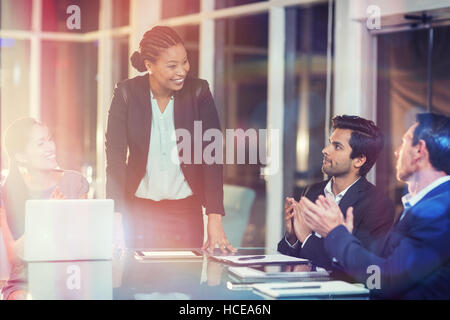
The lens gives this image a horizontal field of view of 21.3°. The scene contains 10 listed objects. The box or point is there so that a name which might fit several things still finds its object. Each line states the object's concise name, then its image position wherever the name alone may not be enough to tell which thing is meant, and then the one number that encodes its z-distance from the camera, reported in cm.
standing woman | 545
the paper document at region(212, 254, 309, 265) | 411
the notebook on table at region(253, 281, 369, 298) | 316
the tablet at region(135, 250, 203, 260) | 445
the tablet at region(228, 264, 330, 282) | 358
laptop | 385
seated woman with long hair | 477
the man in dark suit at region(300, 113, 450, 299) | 327
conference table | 322
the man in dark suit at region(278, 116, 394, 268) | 463
